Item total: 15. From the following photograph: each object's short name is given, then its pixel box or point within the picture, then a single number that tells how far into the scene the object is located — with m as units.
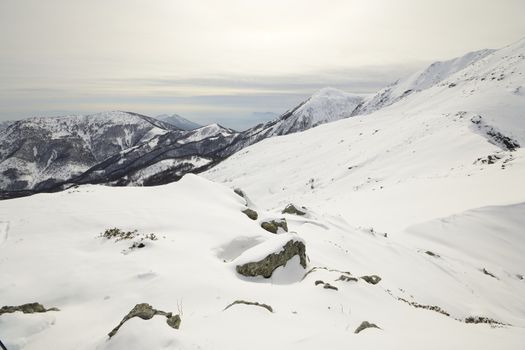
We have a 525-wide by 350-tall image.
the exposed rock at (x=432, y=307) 15.66
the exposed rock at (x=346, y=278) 13.30
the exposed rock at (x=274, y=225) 20.61
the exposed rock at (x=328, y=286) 12.13
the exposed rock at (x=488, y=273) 22.70
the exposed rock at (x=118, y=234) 15.76
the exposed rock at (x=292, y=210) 28.62
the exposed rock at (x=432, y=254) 23.73
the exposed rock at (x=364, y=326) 9.16
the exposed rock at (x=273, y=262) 13.38
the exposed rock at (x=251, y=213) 22.55
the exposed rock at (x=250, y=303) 9.78
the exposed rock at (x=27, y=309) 9.35
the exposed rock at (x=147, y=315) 7.89
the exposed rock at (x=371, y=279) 15.41
